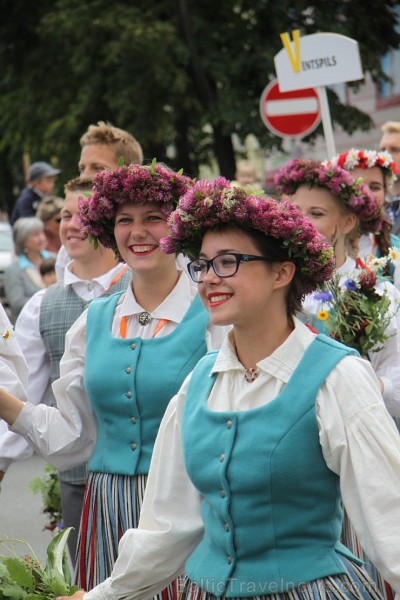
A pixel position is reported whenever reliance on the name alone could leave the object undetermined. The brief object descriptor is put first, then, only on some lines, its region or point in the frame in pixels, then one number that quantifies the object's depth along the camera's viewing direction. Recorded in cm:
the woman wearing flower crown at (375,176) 856
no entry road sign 1497
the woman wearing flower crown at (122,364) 621
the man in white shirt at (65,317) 752
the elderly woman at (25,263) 1613
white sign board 1141
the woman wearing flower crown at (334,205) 742
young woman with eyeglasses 432
